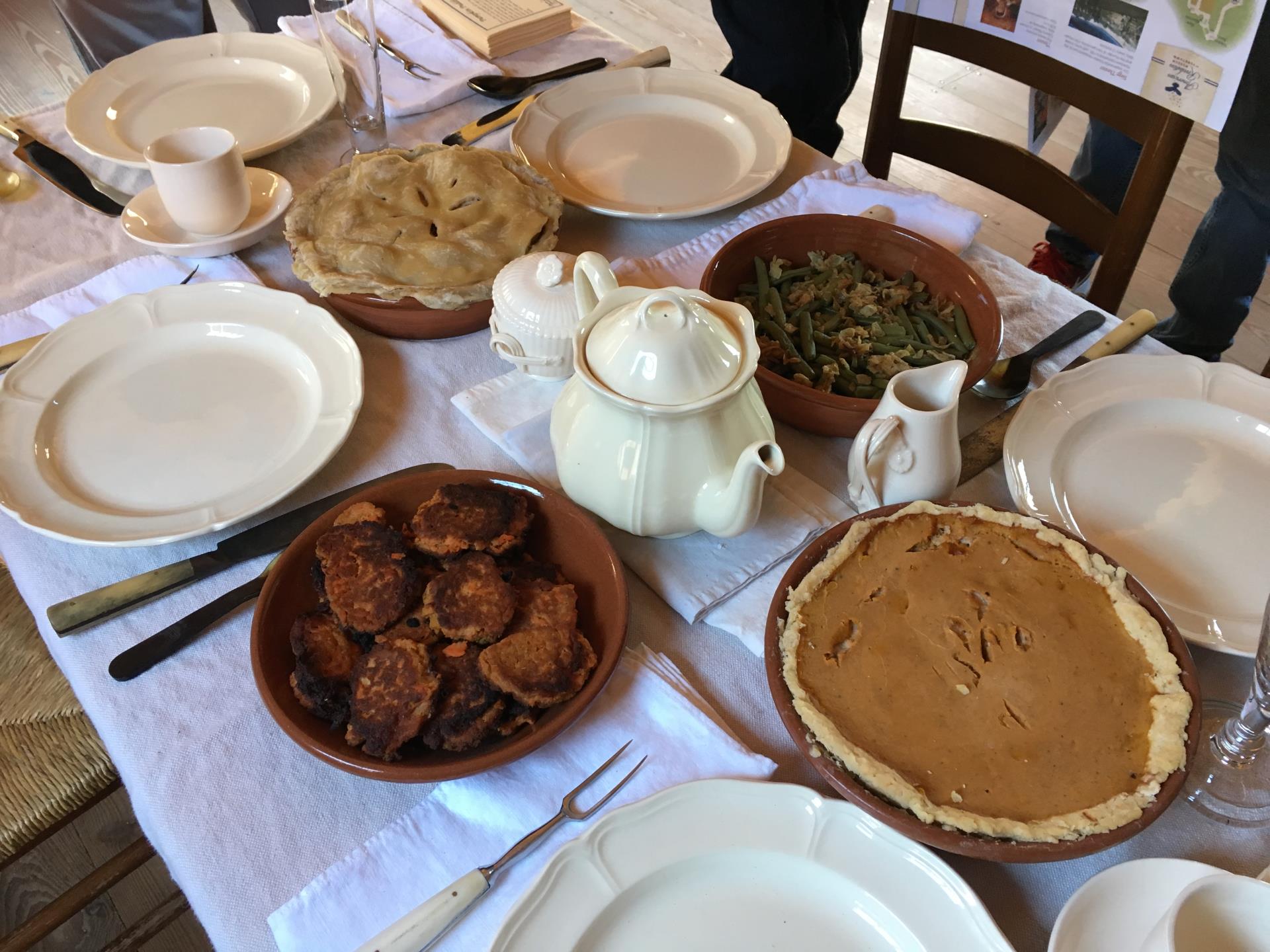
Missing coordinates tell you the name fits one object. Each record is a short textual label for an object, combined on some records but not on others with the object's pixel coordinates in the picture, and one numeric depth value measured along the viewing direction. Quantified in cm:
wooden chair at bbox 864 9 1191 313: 116
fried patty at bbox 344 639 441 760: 59
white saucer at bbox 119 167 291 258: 101
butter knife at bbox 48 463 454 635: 70
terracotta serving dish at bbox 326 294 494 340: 91
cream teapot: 65
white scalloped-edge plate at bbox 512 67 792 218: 113
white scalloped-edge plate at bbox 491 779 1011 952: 52
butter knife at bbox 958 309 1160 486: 82
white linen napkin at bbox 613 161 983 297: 102
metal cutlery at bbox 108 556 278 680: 67
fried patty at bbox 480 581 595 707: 61
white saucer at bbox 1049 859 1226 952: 51
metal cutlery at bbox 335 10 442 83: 124
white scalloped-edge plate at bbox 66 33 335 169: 118
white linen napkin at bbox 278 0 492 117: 128
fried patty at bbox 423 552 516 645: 64
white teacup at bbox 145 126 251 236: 95
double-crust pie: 92
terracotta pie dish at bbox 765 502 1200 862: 52
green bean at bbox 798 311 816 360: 87
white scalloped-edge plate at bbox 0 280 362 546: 77
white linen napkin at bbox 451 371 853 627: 73
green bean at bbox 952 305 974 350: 88
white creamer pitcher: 69
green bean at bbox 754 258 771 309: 93
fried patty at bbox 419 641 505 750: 59
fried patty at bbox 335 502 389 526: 71
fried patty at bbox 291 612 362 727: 61
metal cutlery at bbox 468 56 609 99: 129
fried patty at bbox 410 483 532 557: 70
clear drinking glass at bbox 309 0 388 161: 116
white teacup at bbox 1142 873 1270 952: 44
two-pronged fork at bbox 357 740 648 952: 53
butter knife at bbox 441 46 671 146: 119
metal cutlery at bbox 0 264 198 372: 89
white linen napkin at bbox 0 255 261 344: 96
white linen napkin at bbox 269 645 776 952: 55
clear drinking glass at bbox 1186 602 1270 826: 59
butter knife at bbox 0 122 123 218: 111
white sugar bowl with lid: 84
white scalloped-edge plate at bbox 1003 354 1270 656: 71
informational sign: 110
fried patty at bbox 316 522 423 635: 65
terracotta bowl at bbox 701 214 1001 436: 81
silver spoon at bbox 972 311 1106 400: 89
